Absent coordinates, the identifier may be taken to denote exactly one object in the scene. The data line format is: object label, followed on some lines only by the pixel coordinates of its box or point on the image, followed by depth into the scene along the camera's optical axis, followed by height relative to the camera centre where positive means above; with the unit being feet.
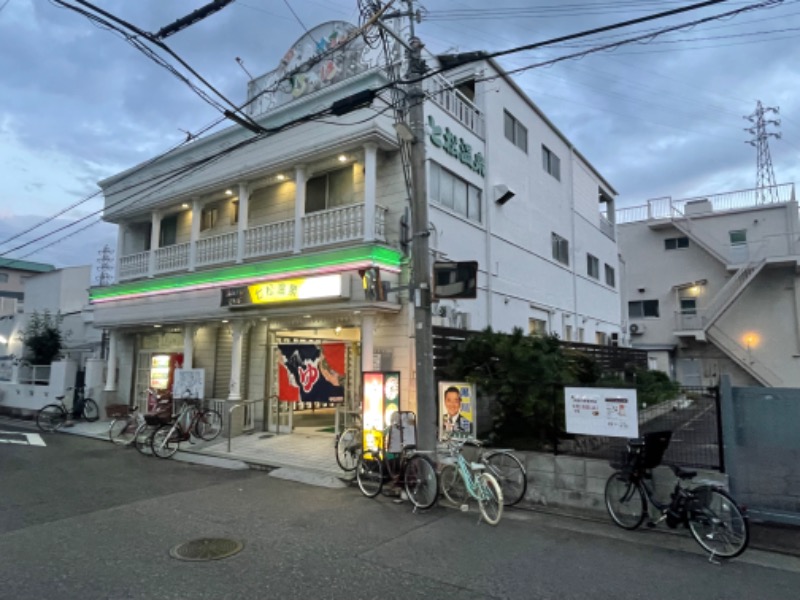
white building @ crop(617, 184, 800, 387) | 81.66 +14.22
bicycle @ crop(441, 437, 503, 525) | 21.36 -5.07
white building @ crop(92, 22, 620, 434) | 36.55 +12.48
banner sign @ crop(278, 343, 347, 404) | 36.88 -0.26
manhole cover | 16.99 -6.26
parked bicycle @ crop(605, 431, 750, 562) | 17.07 -4.89
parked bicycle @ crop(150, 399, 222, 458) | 37.01 -4.63
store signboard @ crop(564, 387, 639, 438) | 22.34 -1.84
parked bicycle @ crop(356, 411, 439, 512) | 23.65 -4.86
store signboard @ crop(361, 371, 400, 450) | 28.53 -1.93
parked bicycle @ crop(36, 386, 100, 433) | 51.13 -4.67
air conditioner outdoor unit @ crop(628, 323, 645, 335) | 93.66 +7.91
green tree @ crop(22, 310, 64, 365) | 65.92 +3.19
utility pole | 25.70 +5.83
